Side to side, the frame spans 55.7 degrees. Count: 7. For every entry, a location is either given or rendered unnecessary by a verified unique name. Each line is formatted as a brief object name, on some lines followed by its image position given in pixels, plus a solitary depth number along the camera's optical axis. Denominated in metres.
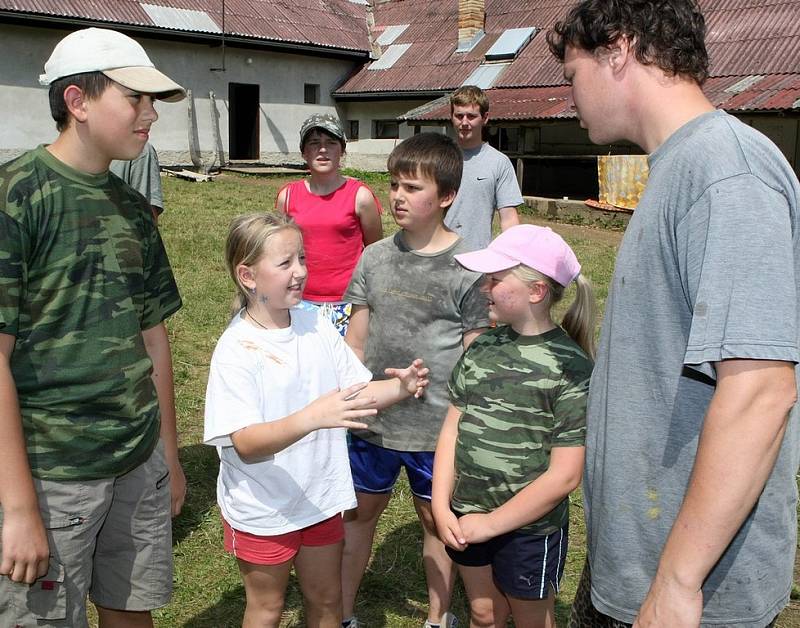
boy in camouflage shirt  2.04
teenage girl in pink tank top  4.15
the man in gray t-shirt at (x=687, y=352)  1.36
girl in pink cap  2.35
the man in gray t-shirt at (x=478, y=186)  4.91
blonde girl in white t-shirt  2.42
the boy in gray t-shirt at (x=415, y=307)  2.95
